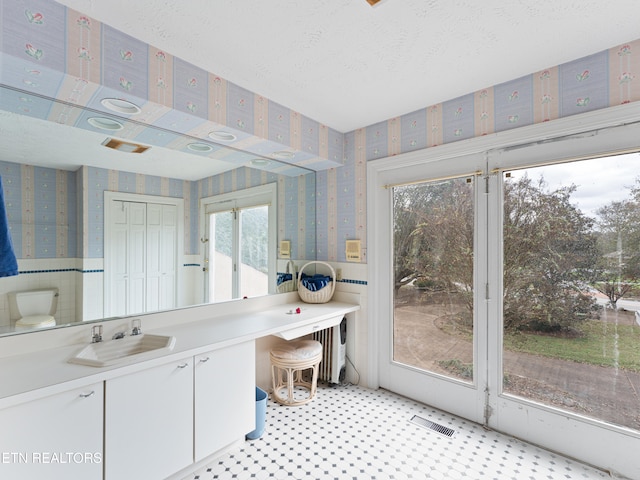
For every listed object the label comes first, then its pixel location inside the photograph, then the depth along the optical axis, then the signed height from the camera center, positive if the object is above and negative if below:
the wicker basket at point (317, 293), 2.82 -0.48
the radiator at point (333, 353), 2.73 -1.02
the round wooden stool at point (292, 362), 2.33 -0.93
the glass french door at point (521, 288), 1.72 -0.32
